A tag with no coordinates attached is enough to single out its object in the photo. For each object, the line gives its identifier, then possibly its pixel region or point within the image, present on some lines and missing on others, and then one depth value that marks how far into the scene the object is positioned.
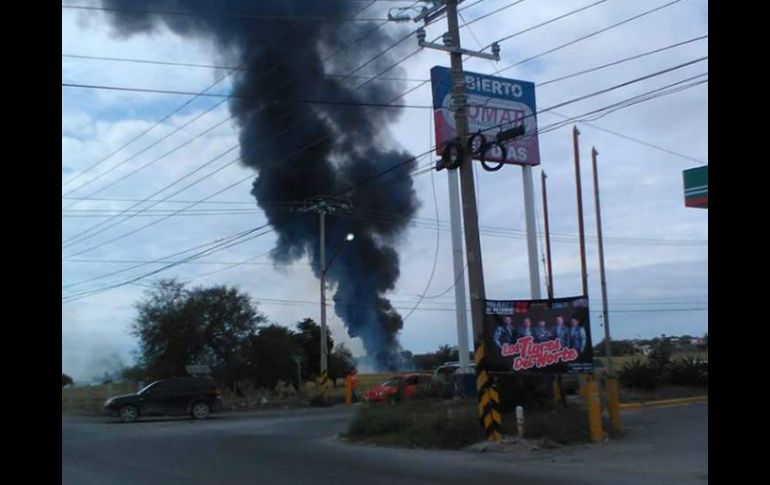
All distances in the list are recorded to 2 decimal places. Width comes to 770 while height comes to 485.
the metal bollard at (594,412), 15.00
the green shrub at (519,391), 17.38
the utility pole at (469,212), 15.19
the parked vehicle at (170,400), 26.41
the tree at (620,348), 45.66
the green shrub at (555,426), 14.97
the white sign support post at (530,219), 30.31
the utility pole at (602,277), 27.17
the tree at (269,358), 40.66
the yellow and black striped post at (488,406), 15.01
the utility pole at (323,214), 35.88
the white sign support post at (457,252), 29.70
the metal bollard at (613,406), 16.38
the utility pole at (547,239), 31.54
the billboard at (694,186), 18.67
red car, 27.11
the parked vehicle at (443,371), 26.25
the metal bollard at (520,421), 15.04
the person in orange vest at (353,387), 36.23
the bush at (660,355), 28.35
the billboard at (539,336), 15.71
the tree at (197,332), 38.44
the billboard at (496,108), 26.27
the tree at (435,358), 60.84
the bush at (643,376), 27.72
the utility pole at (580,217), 25.56
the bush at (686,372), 27.44
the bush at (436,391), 23.56
